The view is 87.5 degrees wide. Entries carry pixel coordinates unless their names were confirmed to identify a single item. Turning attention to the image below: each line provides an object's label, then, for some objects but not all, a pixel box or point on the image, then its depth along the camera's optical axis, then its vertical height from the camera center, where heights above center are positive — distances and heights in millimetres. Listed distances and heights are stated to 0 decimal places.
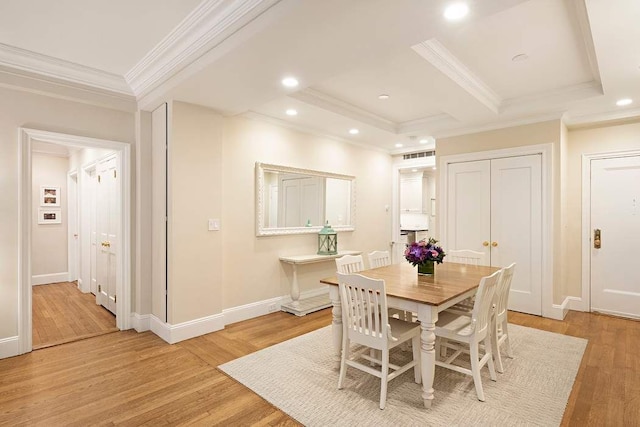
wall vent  6148 +1088
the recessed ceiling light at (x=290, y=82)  2945 +1180
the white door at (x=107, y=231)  4117 -235
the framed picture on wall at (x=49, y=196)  6113 +316
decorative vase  3035 -509
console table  4391 -1193
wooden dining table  2252 -583
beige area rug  2174 -1326
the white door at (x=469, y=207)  4699 +80
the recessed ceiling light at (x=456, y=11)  1925 +1191
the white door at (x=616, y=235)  4176 -294
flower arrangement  2959 -363
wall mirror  4402 +182
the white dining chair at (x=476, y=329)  2318 -872
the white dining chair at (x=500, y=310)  2668 -819
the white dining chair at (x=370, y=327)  2234 -830
